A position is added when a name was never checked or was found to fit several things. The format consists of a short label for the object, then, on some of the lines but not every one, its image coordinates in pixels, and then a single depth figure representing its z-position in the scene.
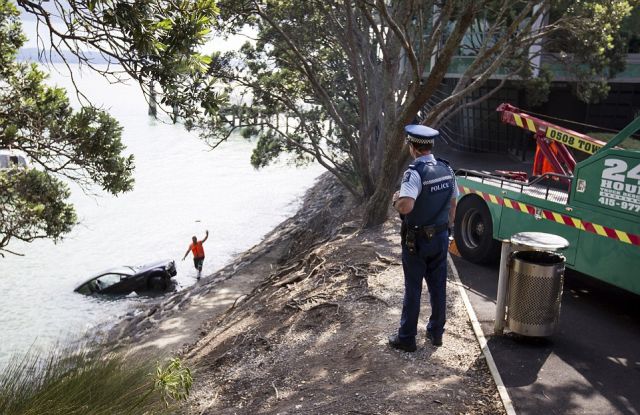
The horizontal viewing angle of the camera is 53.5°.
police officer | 6.09
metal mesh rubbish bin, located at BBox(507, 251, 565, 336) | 6.54
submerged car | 20.73
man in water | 21.22
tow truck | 7.30
